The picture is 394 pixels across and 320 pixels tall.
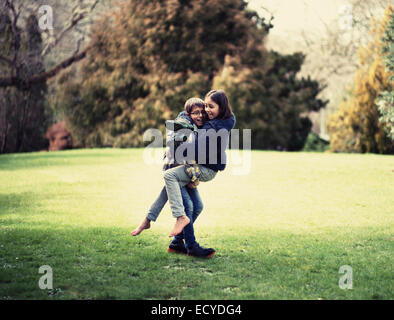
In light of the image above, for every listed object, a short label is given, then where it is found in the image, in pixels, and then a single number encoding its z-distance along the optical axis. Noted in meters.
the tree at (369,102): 19.91
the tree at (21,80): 25.30
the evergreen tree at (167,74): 25.11
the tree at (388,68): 14.12
